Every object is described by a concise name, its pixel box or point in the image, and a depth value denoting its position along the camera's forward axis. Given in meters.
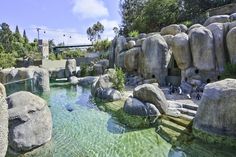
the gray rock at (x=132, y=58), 11.03
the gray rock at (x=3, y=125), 1.80
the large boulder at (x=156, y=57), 9.47
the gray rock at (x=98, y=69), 14.62
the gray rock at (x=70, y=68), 15.20
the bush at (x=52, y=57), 20.69
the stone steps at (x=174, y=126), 4.85
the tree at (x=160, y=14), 16.99
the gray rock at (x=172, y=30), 10.69
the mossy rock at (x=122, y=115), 5.59
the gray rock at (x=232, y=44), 7.21
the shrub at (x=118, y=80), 8.31
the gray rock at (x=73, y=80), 13.12
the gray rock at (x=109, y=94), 7.86
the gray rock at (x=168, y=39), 9.88
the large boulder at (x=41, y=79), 9.62
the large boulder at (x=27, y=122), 4.05
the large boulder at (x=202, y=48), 7.84
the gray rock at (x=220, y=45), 7.84
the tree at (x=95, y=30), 36.95
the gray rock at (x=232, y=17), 8.92
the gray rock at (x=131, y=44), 12.11
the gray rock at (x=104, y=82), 8.69
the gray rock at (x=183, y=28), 10.49
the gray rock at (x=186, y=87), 7.76
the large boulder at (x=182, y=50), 8.34
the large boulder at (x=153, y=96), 5.87
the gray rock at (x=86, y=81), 12.31
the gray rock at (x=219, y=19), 9.21
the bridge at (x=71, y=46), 29.37
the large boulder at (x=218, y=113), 4.23
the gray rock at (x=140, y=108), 5.80
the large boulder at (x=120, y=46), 13.11
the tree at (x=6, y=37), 28.42
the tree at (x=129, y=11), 22.24
